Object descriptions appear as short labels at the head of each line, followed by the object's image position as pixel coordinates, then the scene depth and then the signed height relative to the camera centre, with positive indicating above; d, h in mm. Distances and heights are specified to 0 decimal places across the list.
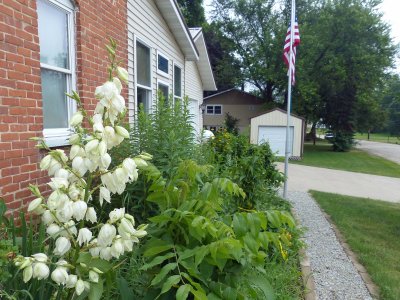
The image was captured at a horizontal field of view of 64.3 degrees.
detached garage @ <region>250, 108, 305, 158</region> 19734 -381
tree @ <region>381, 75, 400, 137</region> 29338 +2148
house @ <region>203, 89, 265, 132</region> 33969 +1929
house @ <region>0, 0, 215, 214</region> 3088 +697
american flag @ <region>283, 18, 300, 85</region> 7673 +1924
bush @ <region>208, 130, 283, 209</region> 4918 -719
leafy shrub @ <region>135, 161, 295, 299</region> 1463 -597
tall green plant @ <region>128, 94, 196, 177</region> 3383 -164
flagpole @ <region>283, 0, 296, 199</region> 7484 +1507
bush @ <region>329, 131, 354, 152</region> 26203 -1361
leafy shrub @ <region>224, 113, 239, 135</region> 31003 +189
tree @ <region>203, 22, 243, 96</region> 32688 +6982
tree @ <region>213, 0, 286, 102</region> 28438 +8209
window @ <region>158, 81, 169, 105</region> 8000 +920
